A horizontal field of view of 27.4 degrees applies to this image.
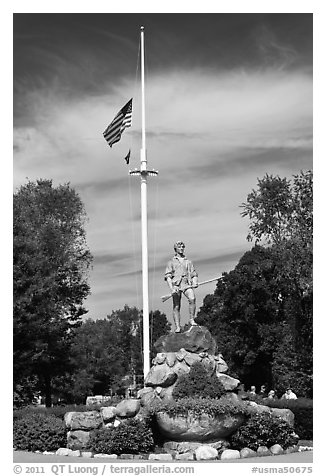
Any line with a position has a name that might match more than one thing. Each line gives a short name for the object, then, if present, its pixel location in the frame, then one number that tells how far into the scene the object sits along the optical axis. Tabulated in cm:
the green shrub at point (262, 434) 1628
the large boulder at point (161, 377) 1709
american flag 2228
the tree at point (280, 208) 2839
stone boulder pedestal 1778
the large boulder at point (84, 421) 1655
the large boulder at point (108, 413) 1636
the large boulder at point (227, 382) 1739
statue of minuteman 1842
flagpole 2206
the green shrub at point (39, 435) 1680
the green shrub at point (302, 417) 2158
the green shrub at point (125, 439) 1553
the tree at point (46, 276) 2636
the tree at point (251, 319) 3975
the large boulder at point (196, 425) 1608
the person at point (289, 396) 2469
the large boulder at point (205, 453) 1523
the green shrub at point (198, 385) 1677
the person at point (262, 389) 4195
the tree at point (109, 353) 4578
